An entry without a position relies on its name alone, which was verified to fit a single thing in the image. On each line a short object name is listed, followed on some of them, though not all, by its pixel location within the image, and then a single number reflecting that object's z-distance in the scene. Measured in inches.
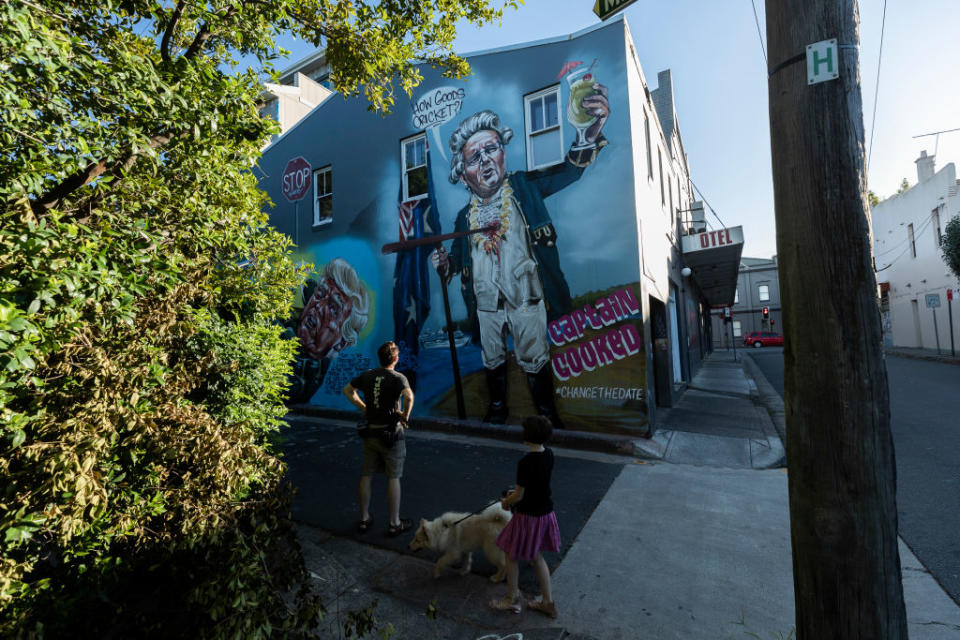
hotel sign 475.2
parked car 1508.4
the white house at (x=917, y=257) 935.7
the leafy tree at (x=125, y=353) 84.7
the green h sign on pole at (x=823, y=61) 76.7
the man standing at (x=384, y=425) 175.3
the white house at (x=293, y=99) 644.1
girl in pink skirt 123.1
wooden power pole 73.2
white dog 138.6
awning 488.1
